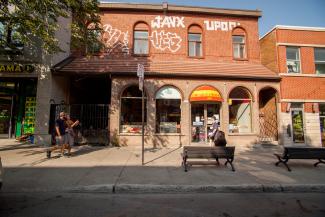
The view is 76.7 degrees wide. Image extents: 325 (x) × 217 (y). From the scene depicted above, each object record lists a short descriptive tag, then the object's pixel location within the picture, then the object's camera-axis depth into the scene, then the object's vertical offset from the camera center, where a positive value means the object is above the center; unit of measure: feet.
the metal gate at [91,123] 41.42 -0.59
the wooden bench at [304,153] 24.63 -3.84
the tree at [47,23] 27.91 +14.78
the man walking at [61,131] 29.55 -1.59
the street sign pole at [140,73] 25.16 +5.76
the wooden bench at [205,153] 23.79 -3.74
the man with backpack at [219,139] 26.25 -2.34
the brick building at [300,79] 44.34 +9.27
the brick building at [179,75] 41.91 +9.38
